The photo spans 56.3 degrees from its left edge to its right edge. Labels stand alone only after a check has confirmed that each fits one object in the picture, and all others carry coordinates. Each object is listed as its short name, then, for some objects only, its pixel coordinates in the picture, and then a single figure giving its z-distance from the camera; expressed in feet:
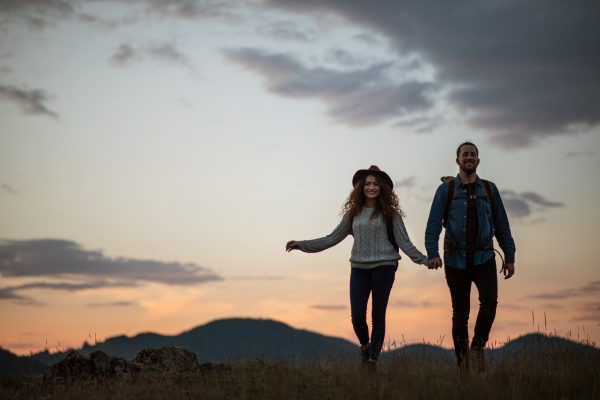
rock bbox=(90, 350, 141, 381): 29.25
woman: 24.59
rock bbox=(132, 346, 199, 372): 29.78
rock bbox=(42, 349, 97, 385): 29.89
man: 24.45
